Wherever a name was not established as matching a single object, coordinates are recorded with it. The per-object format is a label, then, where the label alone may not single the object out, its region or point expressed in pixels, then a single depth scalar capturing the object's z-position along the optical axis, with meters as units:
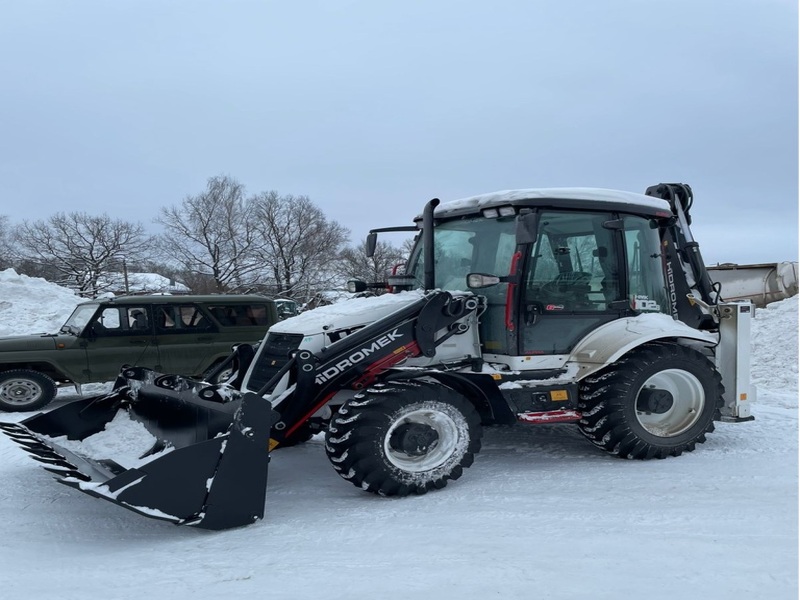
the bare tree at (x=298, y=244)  35.66
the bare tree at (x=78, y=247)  35.91
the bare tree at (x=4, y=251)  38.06
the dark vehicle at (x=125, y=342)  9.56
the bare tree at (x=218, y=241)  35.94
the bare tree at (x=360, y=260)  24.97
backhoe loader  4.93
